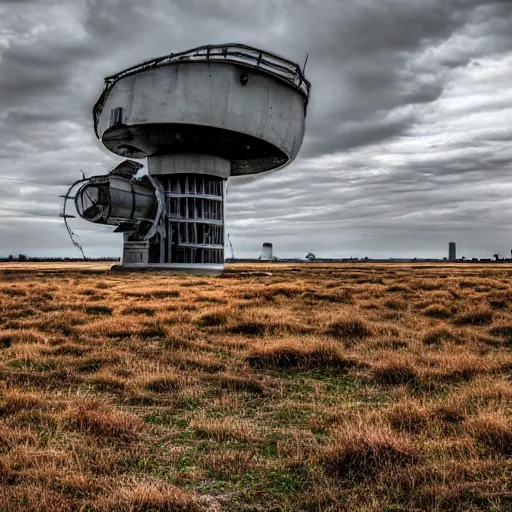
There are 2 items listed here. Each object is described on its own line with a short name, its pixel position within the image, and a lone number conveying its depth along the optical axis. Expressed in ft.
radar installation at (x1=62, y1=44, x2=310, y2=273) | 107.86
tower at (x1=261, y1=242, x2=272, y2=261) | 572.51
